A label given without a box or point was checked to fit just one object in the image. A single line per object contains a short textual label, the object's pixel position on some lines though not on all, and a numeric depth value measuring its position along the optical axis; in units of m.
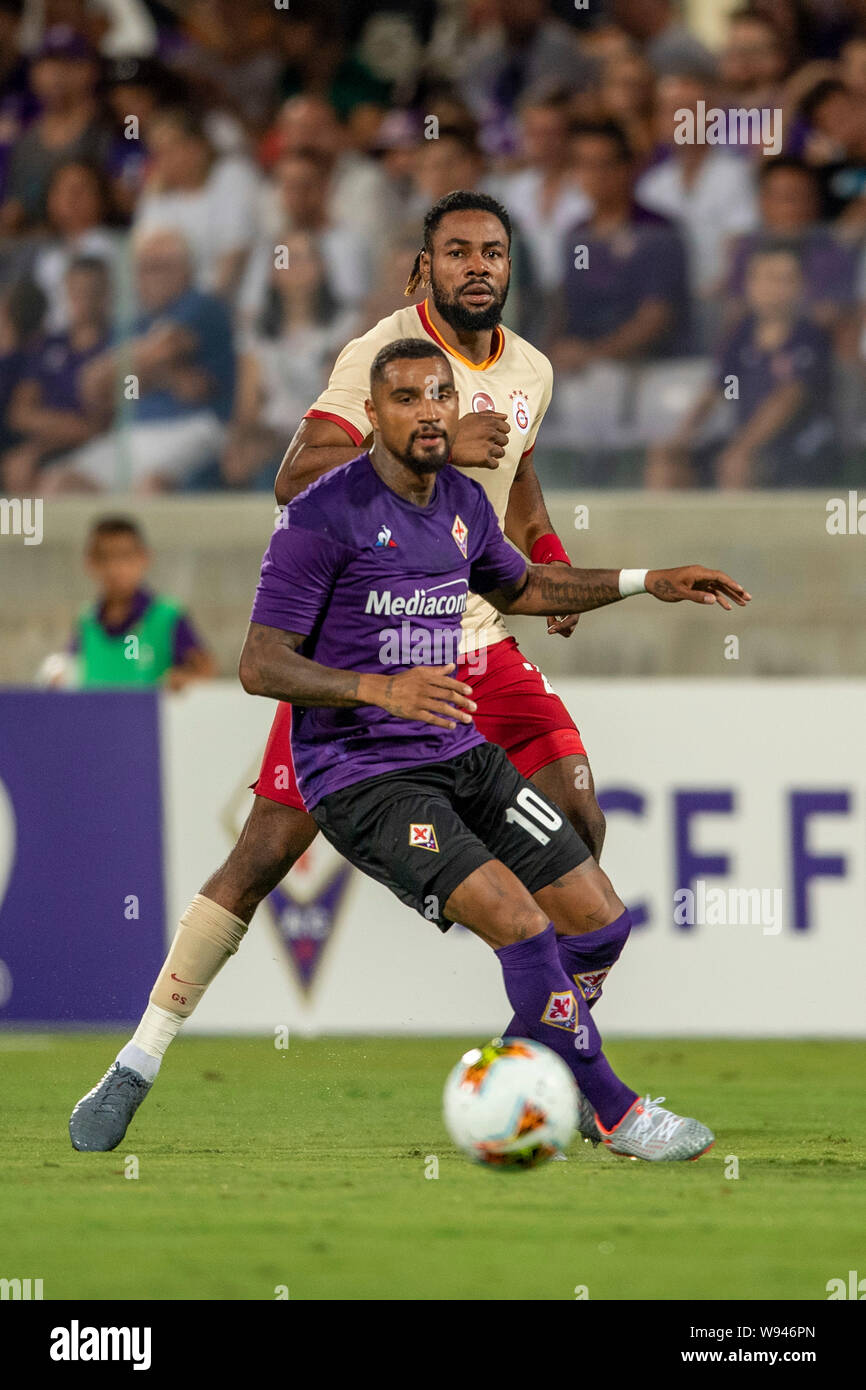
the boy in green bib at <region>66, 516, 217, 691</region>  10.10
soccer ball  5.44
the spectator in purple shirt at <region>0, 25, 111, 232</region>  12.18
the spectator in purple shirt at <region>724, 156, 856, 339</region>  10.70
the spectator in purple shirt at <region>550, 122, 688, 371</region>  10.68
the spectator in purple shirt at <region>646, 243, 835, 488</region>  10.64
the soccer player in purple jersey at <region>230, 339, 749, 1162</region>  5.55
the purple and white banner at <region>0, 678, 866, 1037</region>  9.02
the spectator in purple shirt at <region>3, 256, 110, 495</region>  11.12
